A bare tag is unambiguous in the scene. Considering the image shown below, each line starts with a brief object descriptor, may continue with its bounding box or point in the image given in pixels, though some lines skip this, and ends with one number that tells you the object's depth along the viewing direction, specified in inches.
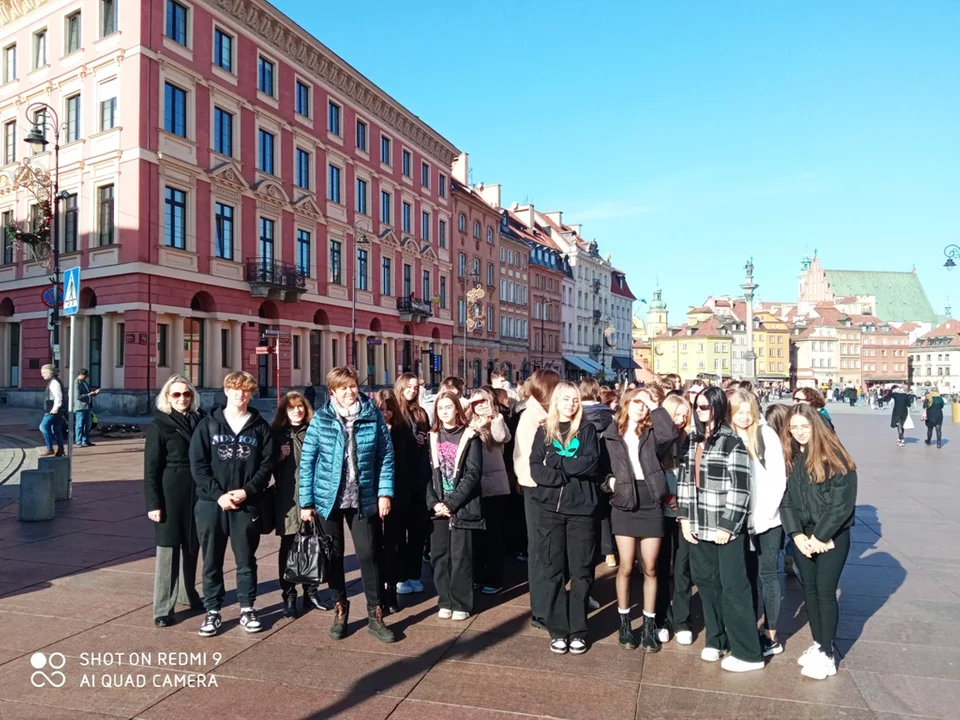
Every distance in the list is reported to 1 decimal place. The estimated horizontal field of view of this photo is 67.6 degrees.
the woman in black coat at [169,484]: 204.2
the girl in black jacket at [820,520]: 174.1
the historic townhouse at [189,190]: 1006.4
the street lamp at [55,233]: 714.8
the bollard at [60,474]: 367.6
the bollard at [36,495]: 331.9
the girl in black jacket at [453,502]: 215.6
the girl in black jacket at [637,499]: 191.6
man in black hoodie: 198.4
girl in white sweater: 181.0
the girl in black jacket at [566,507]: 189.0
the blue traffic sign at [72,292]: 417.4
